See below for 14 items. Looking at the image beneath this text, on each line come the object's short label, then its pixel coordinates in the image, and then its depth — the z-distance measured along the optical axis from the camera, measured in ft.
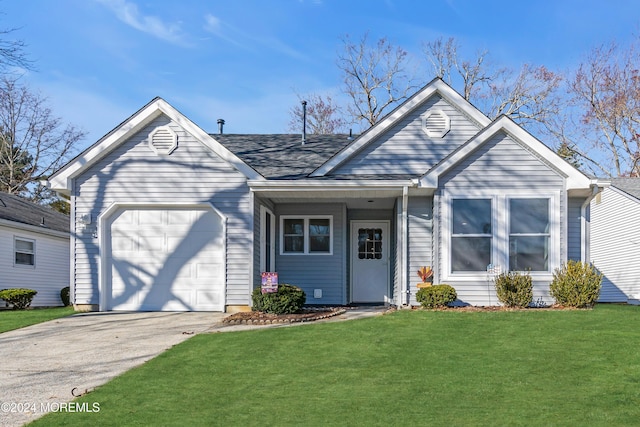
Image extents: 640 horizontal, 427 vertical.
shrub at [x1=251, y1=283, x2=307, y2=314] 39.60
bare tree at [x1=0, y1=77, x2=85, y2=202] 118.11
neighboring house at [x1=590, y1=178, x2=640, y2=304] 65.87
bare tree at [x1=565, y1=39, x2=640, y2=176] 104.99
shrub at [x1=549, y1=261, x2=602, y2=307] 39.34
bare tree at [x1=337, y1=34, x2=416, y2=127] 113.70
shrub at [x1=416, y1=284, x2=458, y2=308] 39.91
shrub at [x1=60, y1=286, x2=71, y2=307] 73.41
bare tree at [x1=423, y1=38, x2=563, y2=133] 109.60
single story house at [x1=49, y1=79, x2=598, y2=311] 41.14
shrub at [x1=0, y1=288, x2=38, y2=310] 58.49
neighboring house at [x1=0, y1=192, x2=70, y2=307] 62.69
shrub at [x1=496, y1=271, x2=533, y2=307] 39.83
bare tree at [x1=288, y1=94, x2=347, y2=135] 117.91
